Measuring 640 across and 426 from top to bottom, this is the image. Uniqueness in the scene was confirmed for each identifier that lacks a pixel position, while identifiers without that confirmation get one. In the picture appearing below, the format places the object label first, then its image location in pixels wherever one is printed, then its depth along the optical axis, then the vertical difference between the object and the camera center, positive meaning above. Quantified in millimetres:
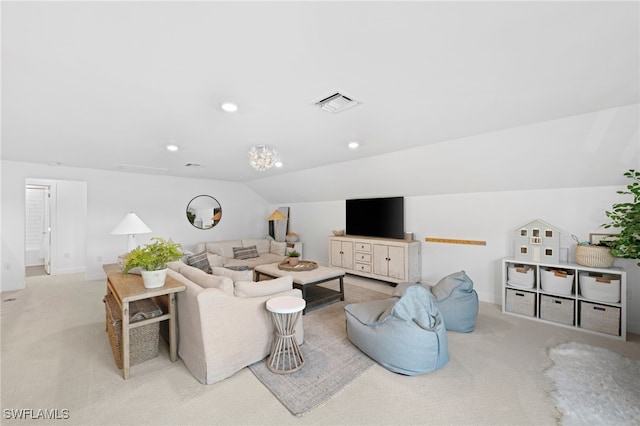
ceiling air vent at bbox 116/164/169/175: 5246 +877
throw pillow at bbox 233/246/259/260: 6020 -923
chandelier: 3268 +662
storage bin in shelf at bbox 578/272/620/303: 3008 -855
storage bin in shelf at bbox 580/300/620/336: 2980 -1198
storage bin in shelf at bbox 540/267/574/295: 3279 -847
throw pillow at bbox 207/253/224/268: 4694 -862
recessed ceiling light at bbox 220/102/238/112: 2426 +969
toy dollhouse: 3539 -406
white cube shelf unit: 2998 -1013
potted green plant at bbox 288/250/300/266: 4477 -788
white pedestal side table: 2391 -1136
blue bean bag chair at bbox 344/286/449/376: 2324 -1115
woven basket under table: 2457 -1162
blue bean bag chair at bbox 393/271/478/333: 3119 -1074
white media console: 4770 -879
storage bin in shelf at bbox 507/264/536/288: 3553 -854
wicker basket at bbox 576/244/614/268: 3090 -516
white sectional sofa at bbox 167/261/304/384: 2223 -996
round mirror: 6773 -7
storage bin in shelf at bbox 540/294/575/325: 3246 -1199
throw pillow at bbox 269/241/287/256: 6562 -888
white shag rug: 1855 -1390
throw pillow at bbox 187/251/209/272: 4376 -812
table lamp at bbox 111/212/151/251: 3119 -189
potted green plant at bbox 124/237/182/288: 2404 -441
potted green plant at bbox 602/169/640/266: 2570 -168
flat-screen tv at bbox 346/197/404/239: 5199 -104
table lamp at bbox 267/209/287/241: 7055 -110
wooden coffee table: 3877 -999
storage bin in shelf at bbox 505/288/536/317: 3527 -1206
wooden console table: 2266 -725
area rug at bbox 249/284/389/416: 2047 -1404
